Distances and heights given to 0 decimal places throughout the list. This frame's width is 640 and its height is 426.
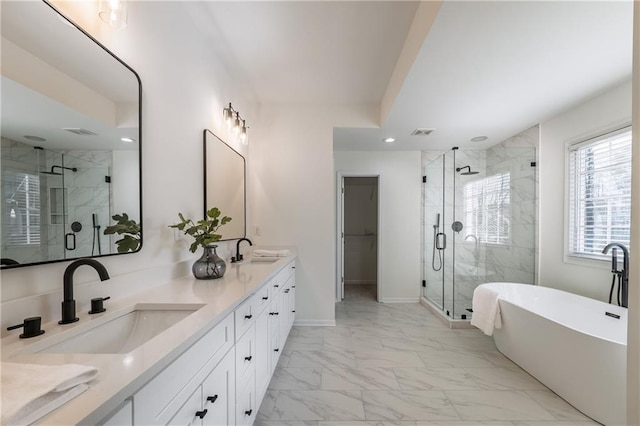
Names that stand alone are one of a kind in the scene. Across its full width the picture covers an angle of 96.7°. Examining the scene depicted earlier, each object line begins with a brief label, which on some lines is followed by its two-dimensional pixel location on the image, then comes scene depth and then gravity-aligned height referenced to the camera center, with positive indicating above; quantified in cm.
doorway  610 -44
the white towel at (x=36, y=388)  48 -34
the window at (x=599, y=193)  250 +19
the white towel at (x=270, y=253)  292 -43
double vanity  64 -45
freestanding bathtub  179 -100
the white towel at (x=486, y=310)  269 -96
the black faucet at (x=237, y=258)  269 -45
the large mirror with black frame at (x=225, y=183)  229 +26
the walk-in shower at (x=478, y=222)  358 -14
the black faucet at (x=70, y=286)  98 -26
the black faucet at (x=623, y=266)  238 -45
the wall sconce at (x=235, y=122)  254 +84
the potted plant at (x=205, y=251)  180 -26
